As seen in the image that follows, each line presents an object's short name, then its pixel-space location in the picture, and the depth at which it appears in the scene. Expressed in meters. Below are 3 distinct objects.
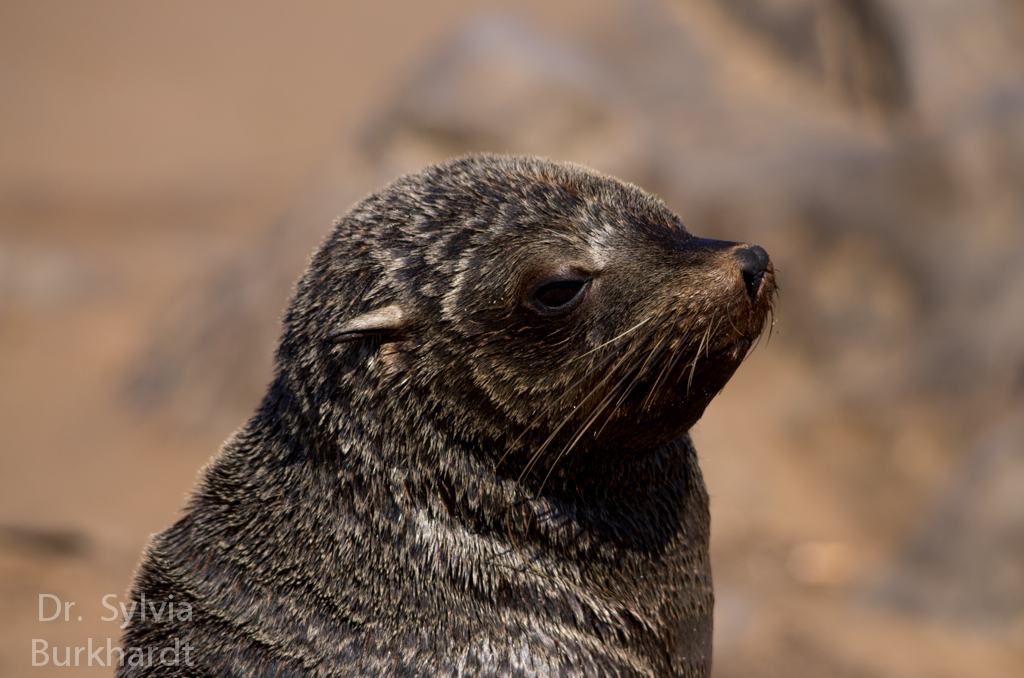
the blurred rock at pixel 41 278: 28.19
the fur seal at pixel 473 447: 5.74
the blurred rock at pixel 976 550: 16.53
